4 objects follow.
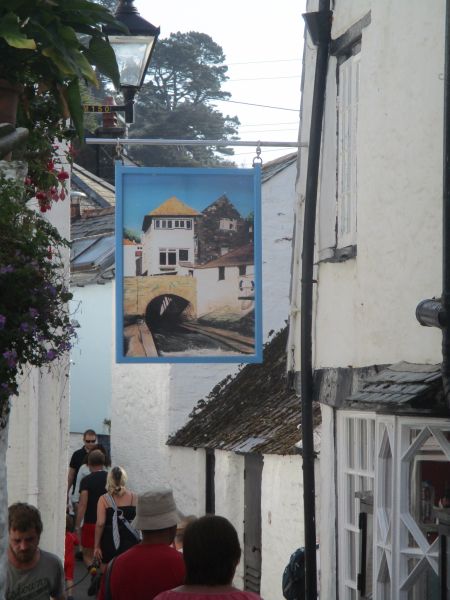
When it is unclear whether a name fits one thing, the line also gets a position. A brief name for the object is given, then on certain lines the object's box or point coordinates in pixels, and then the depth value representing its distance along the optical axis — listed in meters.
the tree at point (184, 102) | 54.91
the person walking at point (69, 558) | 13.20
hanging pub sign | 10.61
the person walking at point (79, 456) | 18.00
